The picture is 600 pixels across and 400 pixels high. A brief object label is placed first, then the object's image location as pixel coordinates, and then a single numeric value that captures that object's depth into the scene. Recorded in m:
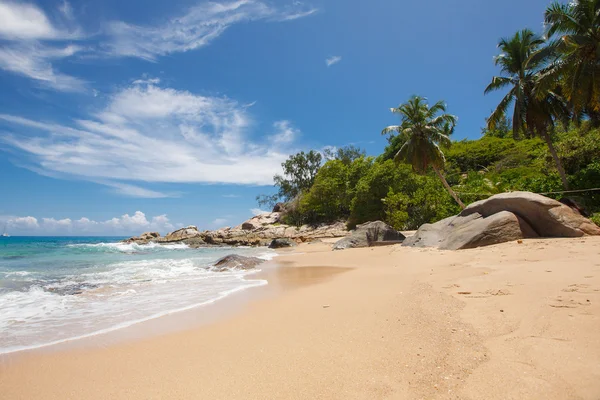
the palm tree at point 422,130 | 24.88
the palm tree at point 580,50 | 14.92
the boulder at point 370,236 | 19.14
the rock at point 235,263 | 12.90
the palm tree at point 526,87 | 20.22
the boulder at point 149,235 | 56.34
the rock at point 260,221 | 56.78
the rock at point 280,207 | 60.03
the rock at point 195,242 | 38.83
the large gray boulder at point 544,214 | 10.34
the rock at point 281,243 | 28.88
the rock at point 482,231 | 10.83
